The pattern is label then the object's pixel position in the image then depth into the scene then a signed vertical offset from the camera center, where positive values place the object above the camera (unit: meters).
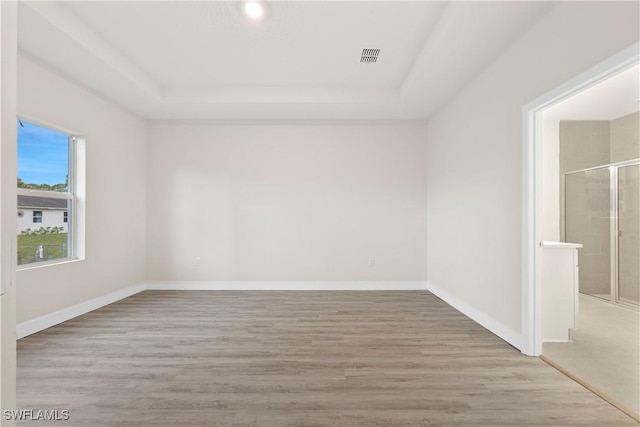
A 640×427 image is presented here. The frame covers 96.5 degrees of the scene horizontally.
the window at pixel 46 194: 3.06 +0.22
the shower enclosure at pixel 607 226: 4.10 -0.19
